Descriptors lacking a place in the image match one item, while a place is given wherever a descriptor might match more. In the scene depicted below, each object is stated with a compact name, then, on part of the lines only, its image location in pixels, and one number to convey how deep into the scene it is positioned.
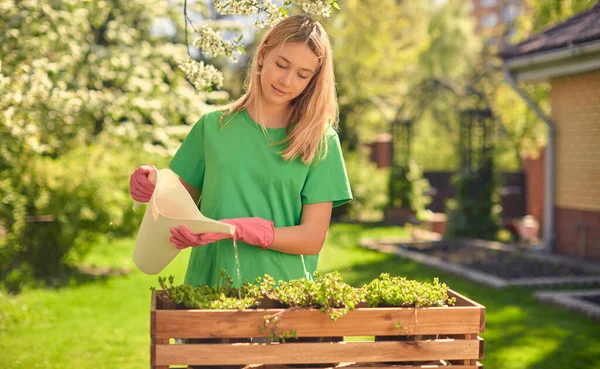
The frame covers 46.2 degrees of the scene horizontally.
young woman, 2.36
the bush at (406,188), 15.26
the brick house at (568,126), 9.13
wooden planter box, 1.93
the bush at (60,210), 7.93
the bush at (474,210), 11.83
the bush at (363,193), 16.17
